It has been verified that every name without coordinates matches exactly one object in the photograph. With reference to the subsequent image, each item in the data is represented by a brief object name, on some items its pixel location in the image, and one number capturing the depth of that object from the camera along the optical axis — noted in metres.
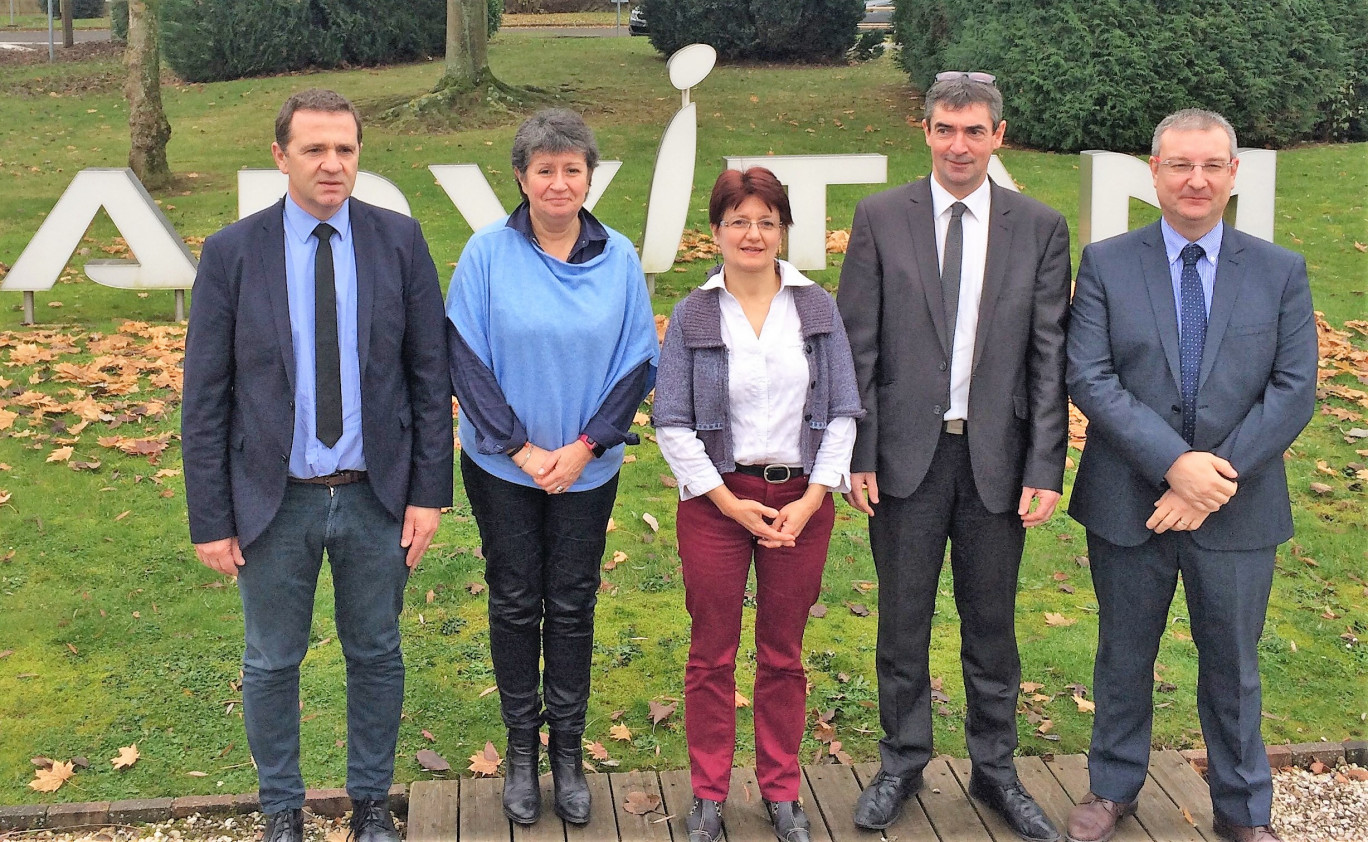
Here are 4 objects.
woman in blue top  3.86
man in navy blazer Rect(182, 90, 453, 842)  3.68
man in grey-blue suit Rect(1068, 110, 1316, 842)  3.85
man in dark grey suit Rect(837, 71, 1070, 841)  3.98
